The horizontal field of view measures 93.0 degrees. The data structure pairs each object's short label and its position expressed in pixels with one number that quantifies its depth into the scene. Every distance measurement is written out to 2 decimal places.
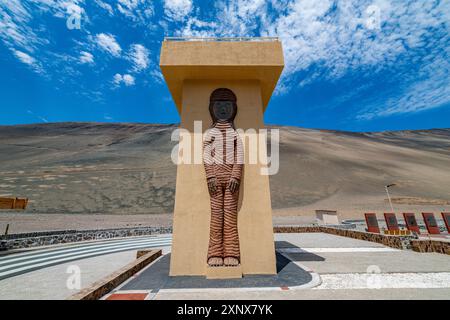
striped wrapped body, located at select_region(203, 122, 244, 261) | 6.44
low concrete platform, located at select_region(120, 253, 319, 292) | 5.34
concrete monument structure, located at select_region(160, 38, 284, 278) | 6.50
